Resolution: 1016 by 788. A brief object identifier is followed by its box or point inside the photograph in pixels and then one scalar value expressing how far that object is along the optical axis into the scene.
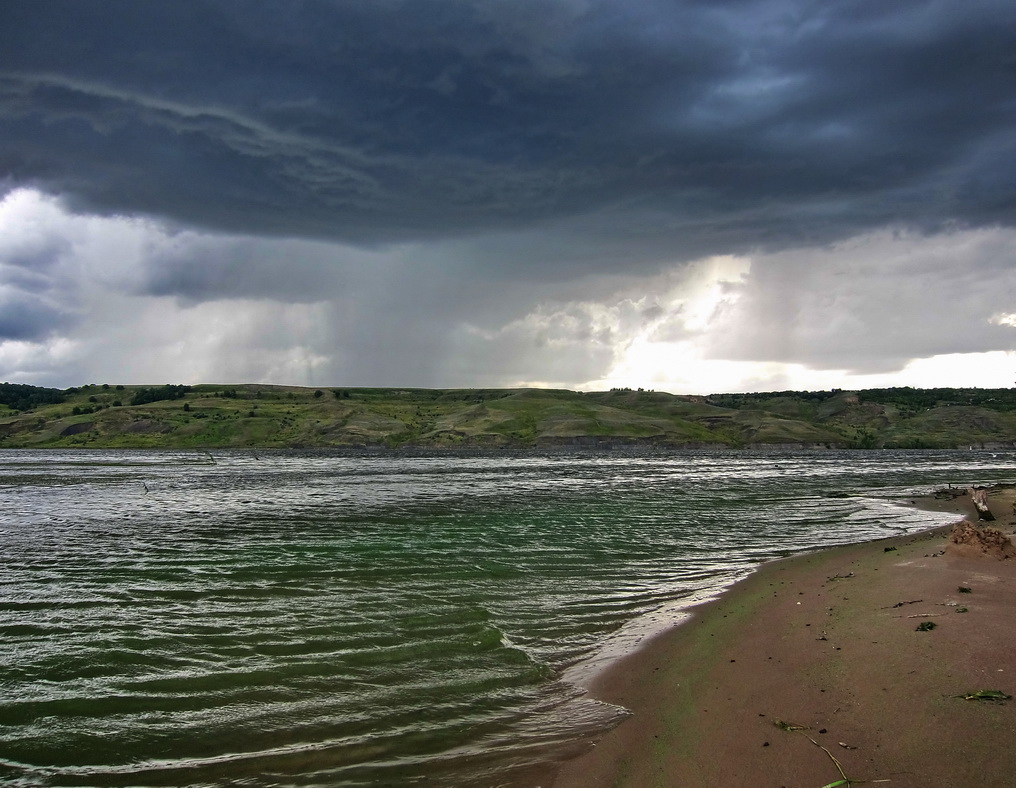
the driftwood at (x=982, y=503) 32.06
